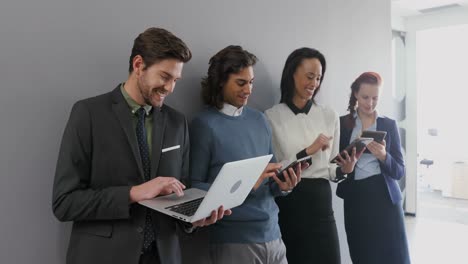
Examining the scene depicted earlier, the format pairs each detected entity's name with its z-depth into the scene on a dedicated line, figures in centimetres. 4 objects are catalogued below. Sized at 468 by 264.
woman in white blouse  210
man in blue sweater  173
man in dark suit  122
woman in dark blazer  241
